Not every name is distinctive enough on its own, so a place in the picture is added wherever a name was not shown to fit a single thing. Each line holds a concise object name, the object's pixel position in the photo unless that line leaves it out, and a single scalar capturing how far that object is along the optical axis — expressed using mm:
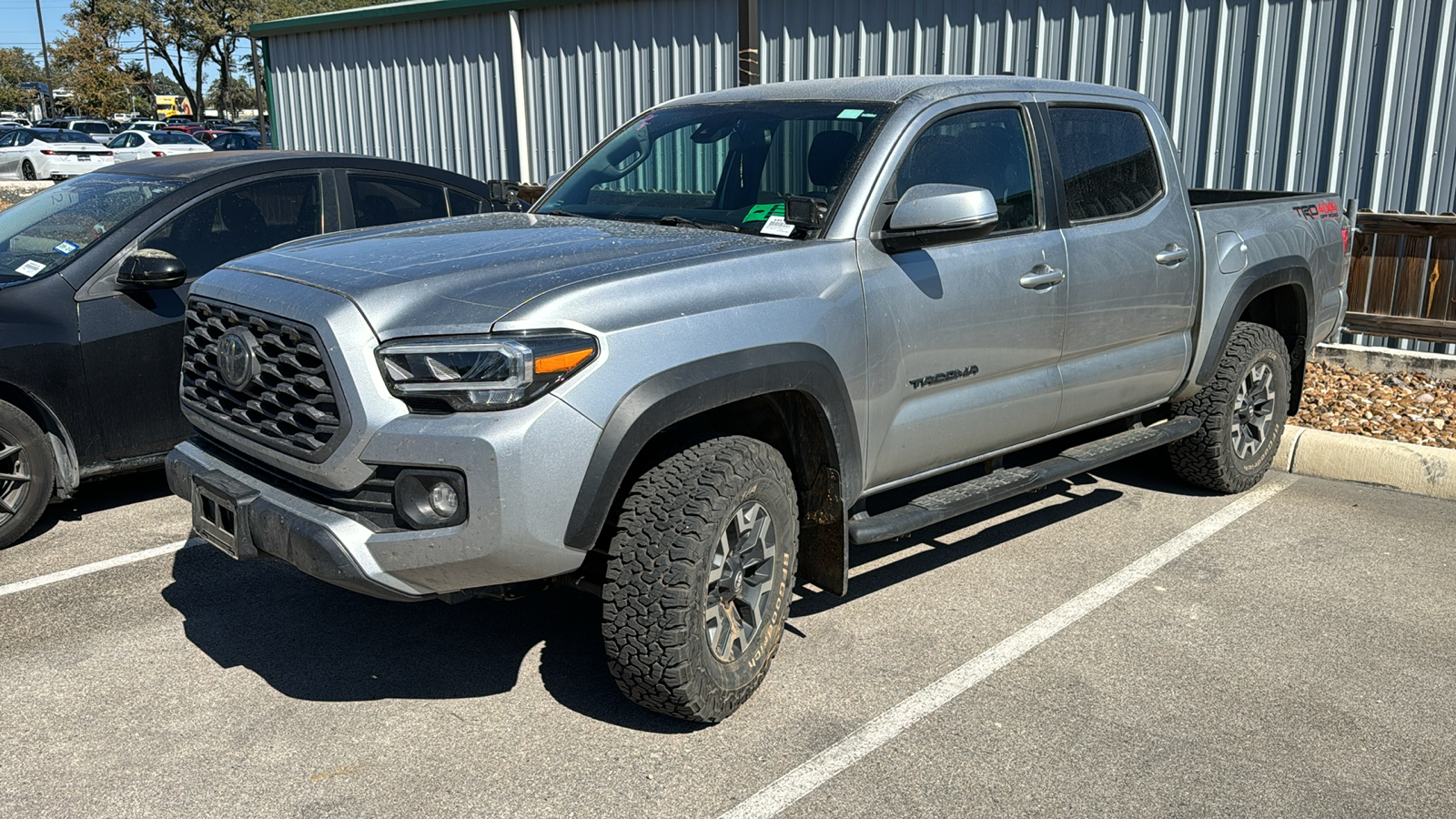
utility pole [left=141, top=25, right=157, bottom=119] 62969
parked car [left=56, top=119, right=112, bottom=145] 41219
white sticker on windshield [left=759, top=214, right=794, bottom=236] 4014
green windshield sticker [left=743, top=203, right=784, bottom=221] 4164
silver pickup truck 3193
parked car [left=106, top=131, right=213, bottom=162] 31031
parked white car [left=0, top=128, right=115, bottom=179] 30266
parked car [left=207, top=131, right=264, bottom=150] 30694
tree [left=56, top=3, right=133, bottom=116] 57812
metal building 8578
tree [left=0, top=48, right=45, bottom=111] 82000
